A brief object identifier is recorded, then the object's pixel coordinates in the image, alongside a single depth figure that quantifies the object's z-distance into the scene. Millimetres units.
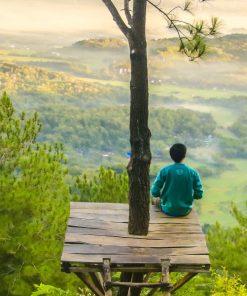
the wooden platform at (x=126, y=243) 5176
